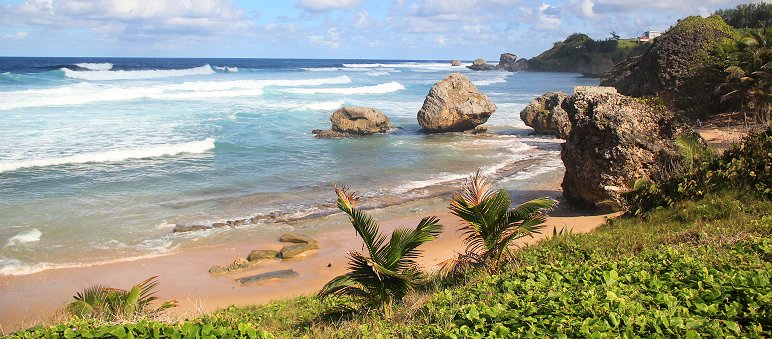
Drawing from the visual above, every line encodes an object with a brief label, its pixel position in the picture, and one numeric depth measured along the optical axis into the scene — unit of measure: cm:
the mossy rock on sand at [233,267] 1255
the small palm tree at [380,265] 736
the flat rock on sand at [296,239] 1403
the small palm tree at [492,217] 811
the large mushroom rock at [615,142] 1319
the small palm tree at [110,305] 773
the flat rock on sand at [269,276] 1209
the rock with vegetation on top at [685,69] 2084
